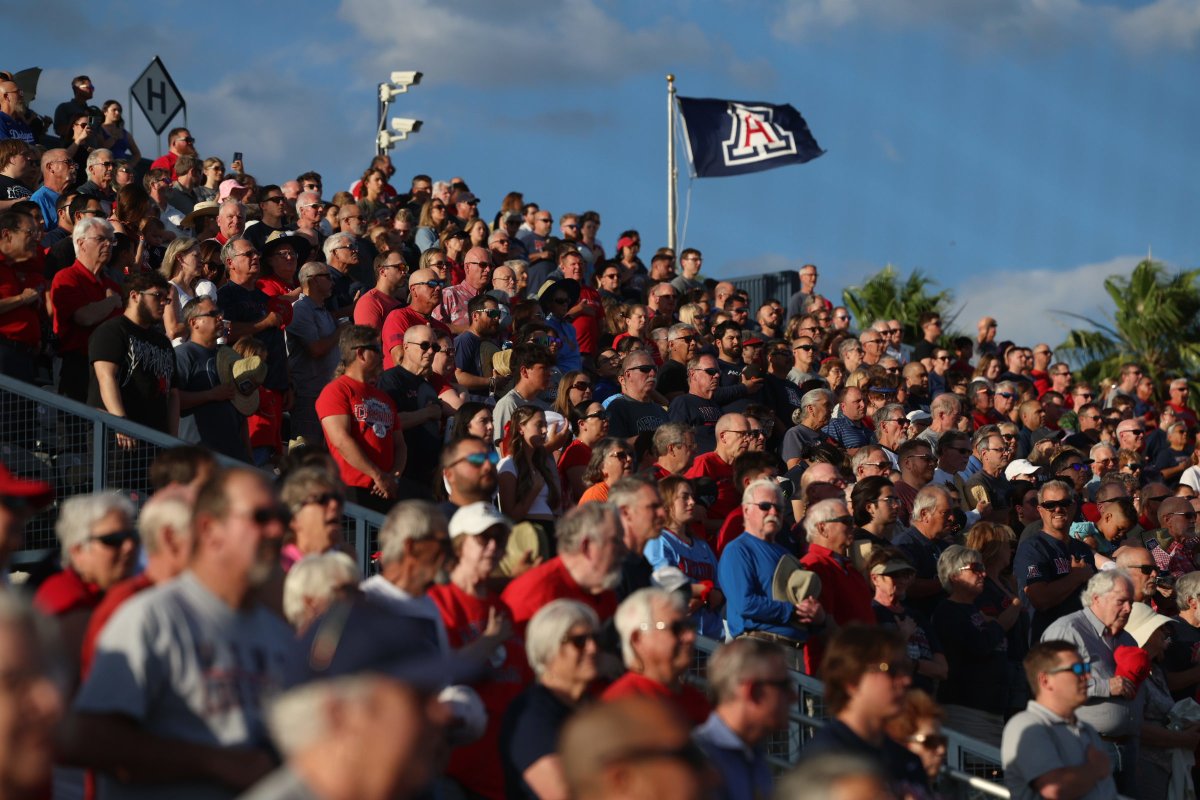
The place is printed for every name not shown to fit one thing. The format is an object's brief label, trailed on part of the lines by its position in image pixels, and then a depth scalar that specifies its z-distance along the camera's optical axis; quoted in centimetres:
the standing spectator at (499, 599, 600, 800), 1054
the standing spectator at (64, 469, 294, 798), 804
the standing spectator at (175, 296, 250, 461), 1872
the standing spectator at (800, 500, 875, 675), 1705
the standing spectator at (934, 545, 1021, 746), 1845
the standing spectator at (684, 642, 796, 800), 1078
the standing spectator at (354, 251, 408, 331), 2350
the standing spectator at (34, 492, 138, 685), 991
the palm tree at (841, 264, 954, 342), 5897
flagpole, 5166
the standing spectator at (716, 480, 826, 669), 1636
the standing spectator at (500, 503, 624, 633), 1275
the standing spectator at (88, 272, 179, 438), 1709
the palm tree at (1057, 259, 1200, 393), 5819
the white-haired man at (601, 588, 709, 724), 1129
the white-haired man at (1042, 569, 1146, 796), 1795
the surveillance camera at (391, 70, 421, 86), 5625
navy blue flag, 5012
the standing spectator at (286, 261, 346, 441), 2173
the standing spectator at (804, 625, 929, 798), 1157
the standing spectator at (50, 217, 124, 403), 1825
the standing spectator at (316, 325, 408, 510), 1784
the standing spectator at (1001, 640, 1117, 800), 1418
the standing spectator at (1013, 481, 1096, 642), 2077
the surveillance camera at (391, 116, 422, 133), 5594
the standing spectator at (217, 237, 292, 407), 2072
